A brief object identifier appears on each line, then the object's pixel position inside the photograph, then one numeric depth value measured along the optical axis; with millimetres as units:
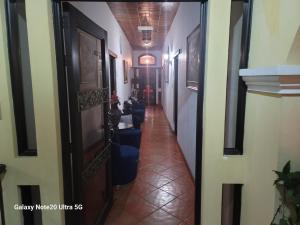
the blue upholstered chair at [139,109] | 6625
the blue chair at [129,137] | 3598
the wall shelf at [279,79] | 996
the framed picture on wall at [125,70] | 6712
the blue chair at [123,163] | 2765
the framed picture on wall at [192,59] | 2695
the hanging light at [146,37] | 6662
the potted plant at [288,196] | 1029
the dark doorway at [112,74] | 4641
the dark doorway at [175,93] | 5254
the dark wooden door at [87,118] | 1565
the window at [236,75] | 1456
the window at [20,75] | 1434
